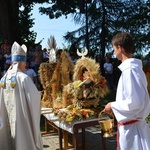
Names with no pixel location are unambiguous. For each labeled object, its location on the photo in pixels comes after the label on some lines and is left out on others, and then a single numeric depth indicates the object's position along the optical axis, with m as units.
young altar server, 2.06
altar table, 3.64
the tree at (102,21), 16.23
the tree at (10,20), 11.42
